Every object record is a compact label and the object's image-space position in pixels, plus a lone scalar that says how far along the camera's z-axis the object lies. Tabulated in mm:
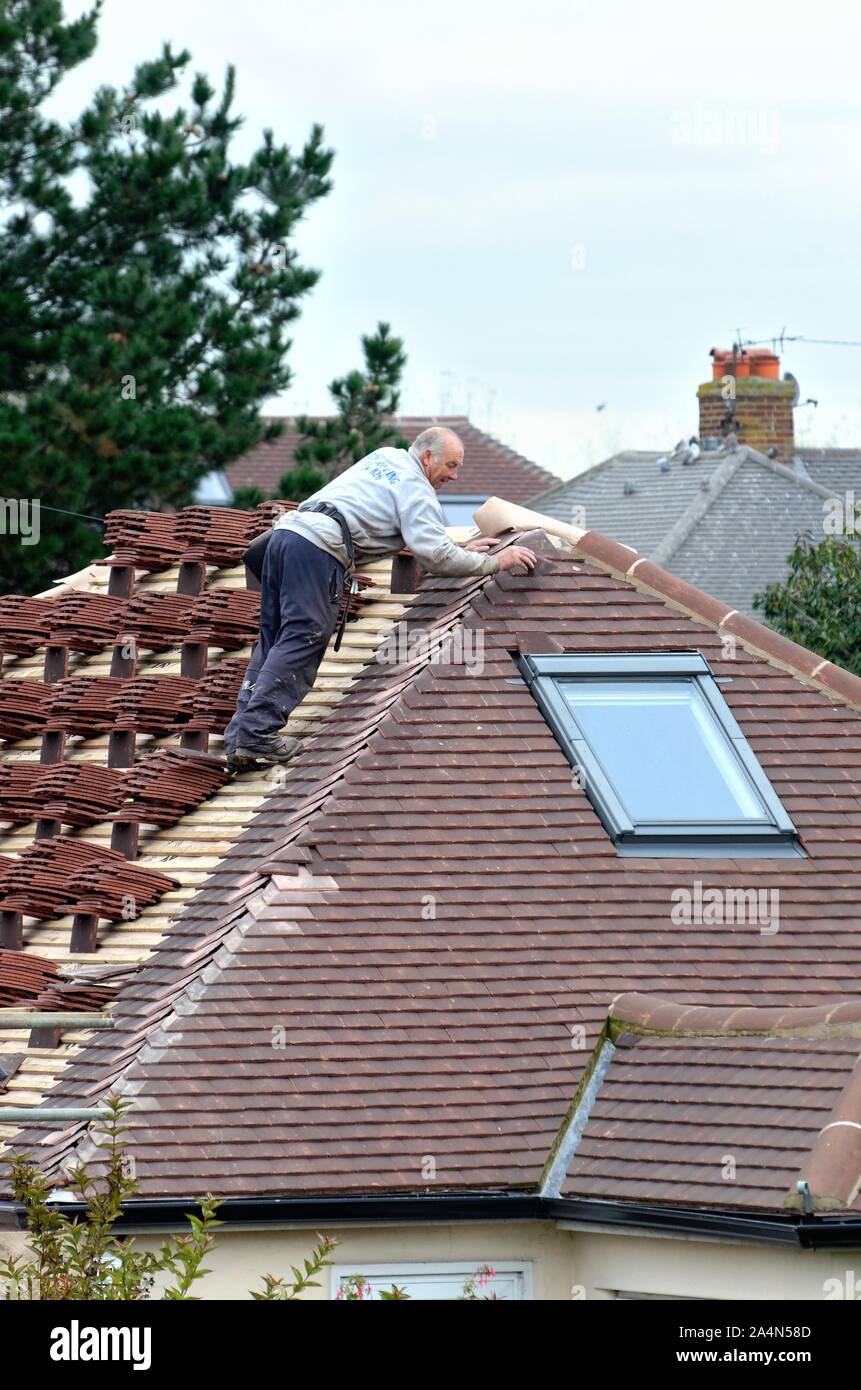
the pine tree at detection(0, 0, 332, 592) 27594
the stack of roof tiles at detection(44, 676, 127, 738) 13828
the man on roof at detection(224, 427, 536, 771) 12016
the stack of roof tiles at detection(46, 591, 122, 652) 14812
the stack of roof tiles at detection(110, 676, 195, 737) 13258
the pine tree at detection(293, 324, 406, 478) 29328
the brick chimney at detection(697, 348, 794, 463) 39562
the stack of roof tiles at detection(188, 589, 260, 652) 13781
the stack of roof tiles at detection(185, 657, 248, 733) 12836
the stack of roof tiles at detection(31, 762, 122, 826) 12648
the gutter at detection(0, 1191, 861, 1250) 8930
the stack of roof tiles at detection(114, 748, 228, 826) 12250
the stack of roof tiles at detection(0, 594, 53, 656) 15656
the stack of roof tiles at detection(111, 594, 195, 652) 14391
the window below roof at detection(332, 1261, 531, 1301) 9664
